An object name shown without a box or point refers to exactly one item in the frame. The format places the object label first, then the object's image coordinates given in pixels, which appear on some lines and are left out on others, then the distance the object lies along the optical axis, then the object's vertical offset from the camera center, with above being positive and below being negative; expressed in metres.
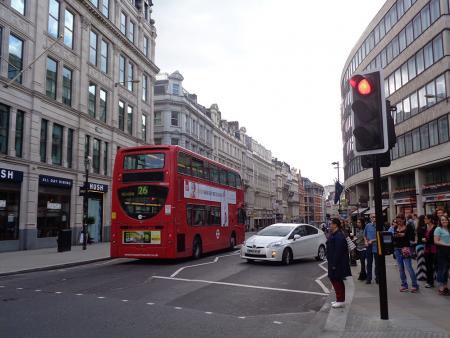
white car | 15.82 -0.79
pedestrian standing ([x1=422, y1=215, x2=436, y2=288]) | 10.27 -0.66
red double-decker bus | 16.16 +0.78
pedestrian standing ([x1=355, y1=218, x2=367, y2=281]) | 11.80 -0.72
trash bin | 22.59 -0.76
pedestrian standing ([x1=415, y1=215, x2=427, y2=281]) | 10.93 -0.63
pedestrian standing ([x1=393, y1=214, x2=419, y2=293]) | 9.61 -0.69
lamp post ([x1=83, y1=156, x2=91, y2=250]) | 24.02 +0.65
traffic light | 6.64 +1.58
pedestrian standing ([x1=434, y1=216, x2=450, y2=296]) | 9.20 -0.66
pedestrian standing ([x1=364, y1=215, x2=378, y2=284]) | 11.15 -0.55
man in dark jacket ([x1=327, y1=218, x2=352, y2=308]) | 8.01 -0.73
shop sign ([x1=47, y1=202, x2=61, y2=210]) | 27.11 +1.18
